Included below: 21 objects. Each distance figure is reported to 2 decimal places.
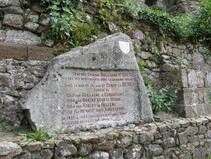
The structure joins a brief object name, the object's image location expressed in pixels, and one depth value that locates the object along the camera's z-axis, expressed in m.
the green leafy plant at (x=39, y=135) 2.36
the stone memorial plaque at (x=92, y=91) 2.74
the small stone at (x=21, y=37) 3.37
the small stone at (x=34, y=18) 3.54
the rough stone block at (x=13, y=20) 3.34
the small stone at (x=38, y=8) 3.62
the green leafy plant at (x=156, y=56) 4.80
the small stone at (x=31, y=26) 3.50
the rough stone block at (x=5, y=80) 3.06
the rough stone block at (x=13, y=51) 3.20
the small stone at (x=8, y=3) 3.36
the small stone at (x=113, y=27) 4.40
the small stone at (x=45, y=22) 3.62
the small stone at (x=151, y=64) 4.72
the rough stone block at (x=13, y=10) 3.36
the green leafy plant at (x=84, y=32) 3.81
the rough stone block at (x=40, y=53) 3.40
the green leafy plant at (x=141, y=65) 4.51
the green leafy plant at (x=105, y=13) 4.30
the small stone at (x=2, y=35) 3.31
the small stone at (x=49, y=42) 3.60
